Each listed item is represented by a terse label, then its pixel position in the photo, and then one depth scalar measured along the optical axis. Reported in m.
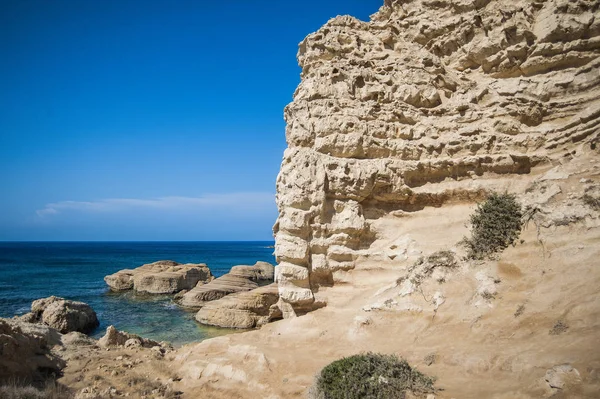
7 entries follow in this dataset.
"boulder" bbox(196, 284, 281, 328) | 19.61
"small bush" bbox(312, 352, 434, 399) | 6.33
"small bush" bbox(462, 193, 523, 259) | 10.37
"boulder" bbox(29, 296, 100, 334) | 17.91
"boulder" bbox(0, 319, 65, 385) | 8.55
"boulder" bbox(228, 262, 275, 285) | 36.94
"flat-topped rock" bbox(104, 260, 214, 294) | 31.56
